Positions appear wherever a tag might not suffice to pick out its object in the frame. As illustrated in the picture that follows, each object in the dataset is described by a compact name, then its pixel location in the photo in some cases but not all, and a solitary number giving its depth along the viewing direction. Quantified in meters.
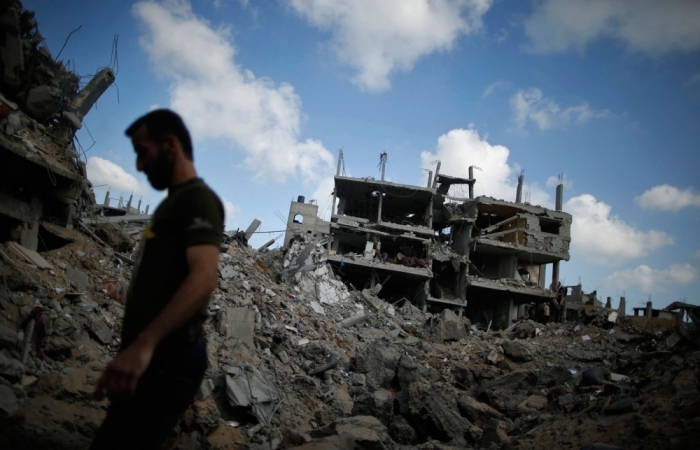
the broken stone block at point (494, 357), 12.98
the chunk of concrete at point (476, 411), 7.63
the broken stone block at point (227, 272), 11.11
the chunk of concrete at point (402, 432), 6.73
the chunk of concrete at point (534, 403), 8.30
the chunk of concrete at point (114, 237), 9.42
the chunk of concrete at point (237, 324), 7.95
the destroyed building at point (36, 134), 6.76
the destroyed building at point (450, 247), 23.27
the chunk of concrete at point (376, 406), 7.08
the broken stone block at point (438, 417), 6.69
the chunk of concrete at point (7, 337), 4.16
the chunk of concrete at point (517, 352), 13.45
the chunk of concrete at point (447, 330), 15.78
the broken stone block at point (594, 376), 8.29
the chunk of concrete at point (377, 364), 9.35
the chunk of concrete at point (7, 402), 2.86
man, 1.35
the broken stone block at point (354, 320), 14.66
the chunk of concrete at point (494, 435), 6.23
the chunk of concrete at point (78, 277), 6.73
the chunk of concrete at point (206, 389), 5.07
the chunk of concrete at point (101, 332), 5.59
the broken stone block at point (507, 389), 8.82
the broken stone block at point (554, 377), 9.65
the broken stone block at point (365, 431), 4.67
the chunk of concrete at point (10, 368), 3.60
